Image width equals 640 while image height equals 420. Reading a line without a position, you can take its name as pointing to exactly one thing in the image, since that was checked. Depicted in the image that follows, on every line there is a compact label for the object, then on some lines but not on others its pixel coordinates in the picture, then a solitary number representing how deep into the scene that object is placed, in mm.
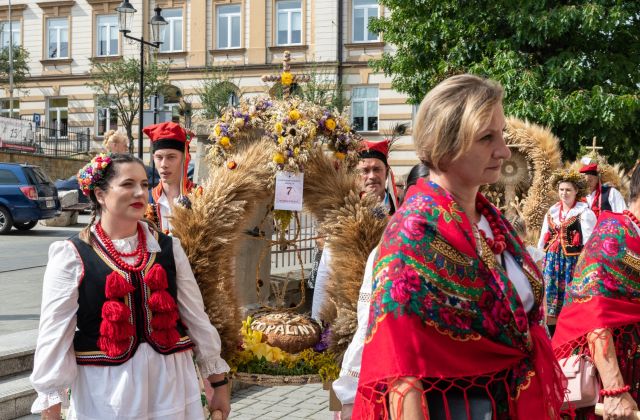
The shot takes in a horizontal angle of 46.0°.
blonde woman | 2146
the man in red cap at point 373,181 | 4477
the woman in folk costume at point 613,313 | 3338
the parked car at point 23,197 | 17812
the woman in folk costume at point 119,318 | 3152
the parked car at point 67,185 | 24031
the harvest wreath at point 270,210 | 3912
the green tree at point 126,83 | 30359
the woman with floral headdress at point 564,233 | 9305
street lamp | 16641
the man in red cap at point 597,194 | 10133
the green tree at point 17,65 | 33531
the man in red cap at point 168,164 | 4641
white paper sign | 4312
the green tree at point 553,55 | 14508
